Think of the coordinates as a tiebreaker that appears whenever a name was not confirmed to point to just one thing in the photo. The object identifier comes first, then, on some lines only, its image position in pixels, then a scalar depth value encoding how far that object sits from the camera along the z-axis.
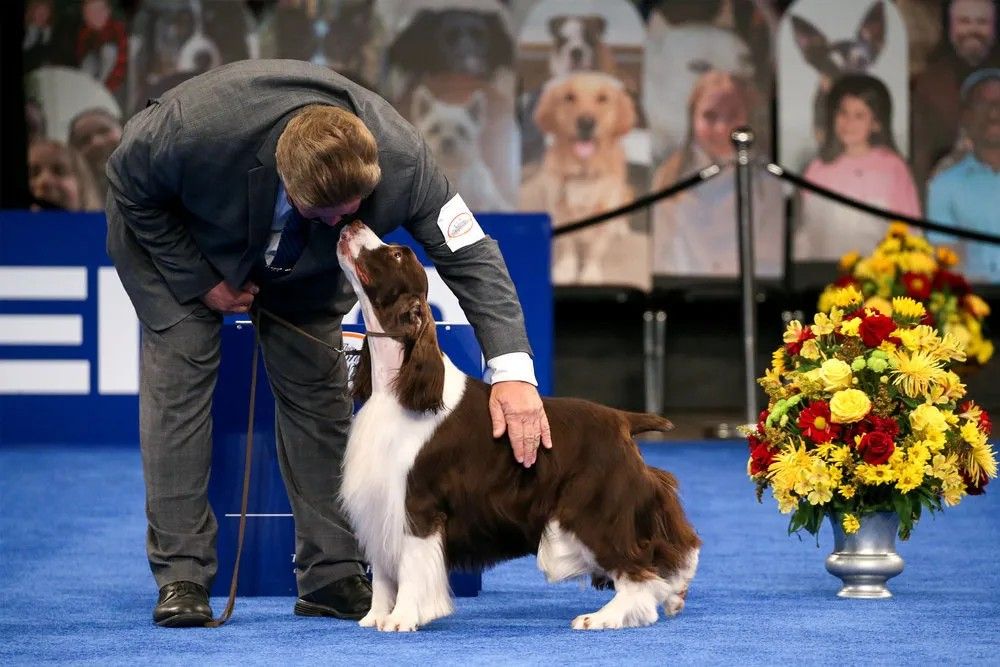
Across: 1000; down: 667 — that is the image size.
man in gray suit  7.16
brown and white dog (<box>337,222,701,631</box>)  7.27
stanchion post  17.33
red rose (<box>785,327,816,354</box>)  8.91
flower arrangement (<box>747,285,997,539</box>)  8.37
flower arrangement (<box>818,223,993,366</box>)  18.09
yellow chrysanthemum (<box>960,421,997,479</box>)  8.51
